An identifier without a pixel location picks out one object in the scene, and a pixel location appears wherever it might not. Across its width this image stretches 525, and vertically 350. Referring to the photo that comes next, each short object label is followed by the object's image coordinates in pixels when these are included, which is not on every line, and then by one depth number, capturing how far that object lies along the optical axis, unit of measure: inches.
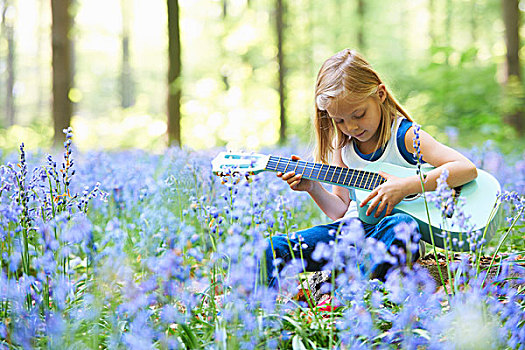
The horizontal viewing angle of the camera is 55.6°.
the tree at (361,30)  701.5
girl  103.3
